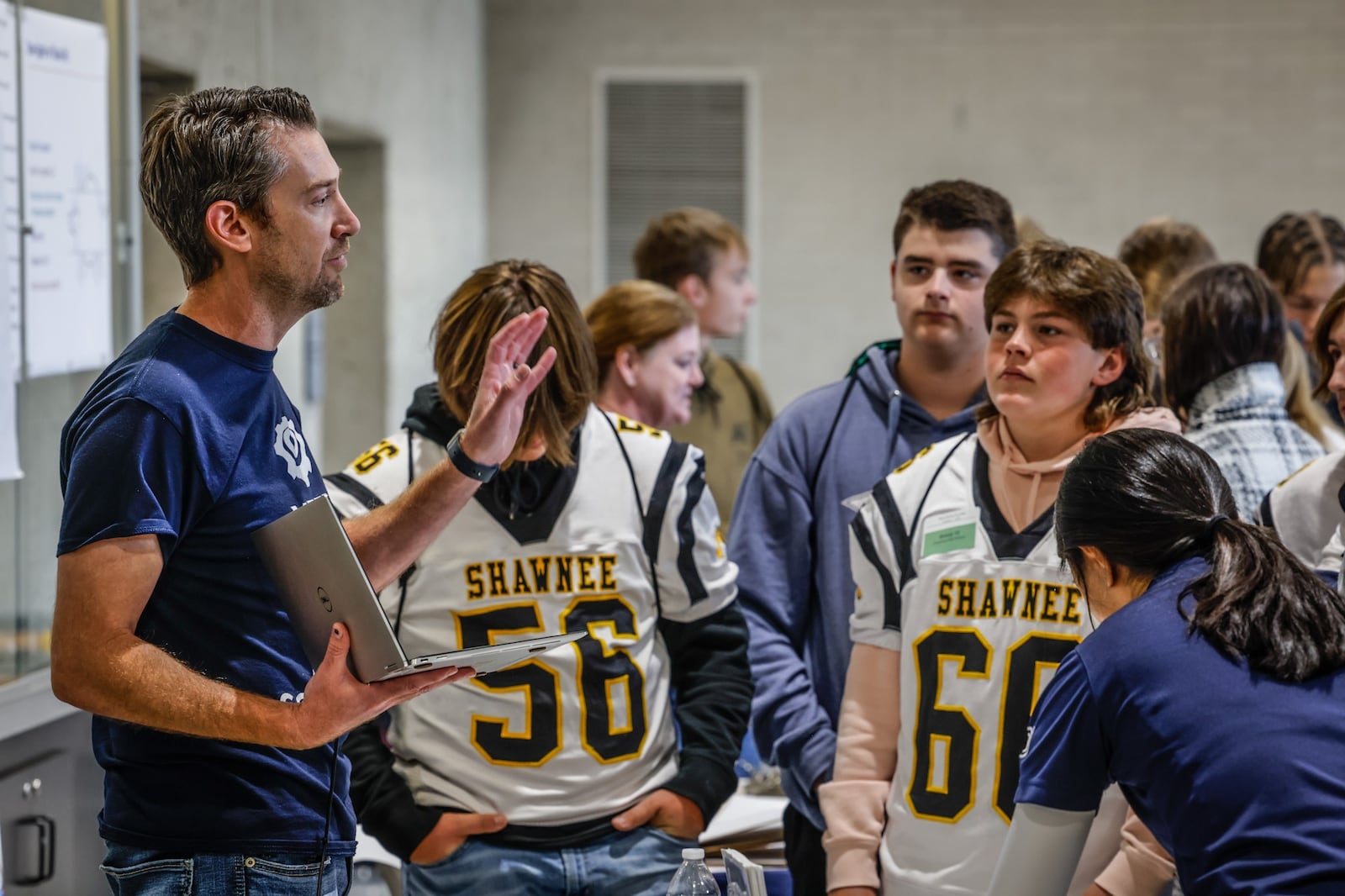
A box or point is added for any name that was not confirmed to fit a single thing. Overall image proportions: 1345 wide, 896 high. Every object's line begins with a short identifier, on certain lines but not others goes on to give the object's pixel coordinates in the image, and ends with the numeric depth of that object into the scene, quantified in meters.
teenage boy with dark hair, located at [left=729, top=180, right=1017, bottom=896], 4.73
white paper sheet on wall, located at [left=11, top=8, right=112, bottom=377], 5.83
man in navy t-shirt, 2.65
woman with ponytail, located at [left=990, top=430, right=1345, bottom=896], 2.79
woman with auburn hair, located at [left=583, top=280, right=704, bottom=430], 6.21
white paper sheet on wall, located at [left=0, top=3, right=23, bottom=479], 5.54
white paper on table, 5.59
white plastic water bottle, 3.53
